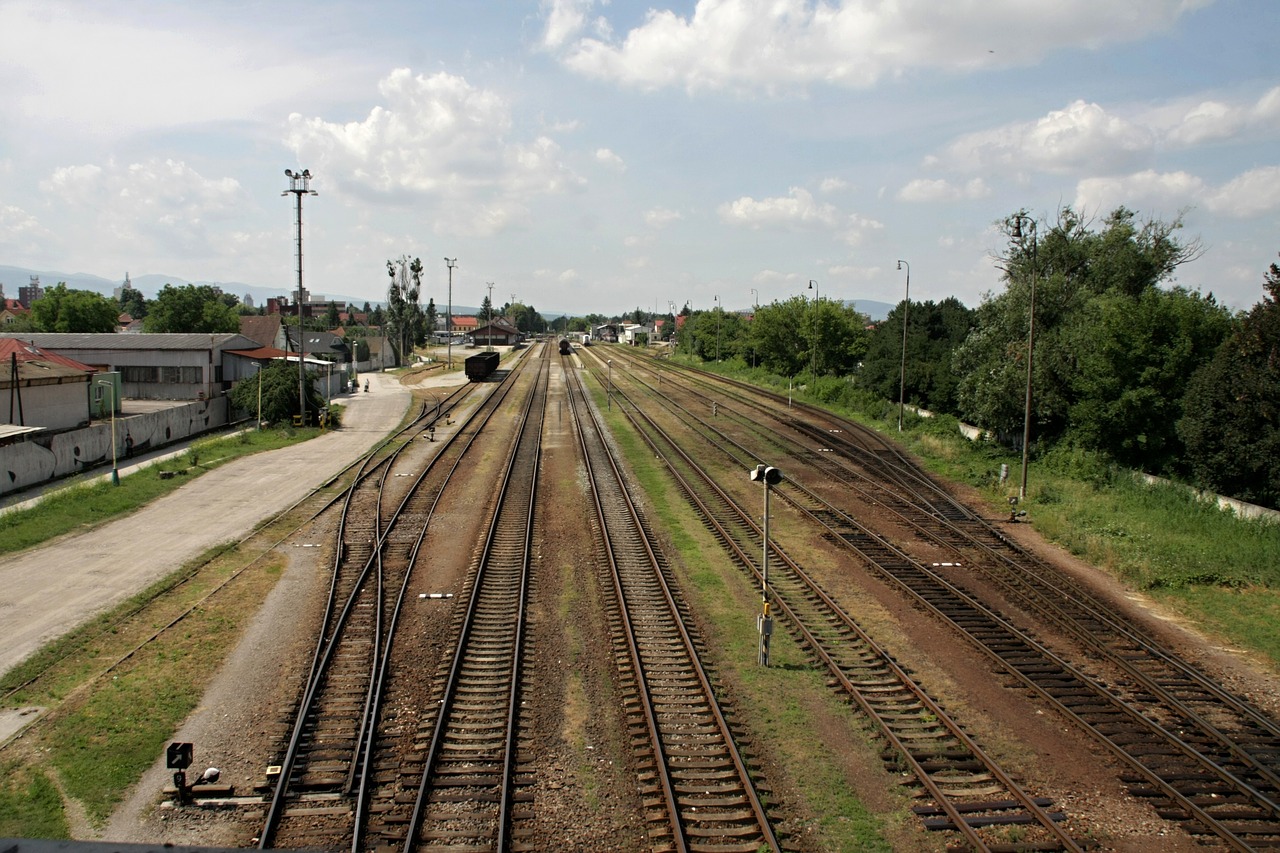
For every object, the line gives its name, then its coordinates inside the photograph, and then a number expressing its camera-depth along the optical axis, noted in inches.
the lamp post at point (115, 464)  1091.8
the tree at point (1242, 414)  959.0
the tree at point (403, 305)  3870.6
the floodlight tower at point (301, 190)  1604.3
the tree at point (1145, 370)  1191.6
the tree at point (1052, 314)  1374.3
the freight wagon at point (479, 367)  2827.3
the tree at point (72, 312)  3090.6
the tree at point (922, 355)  1931.6
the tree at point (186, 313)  3191.4
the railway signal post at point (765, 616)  530.6
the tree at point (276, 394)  1699.1
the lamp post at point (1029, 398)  1072.8
